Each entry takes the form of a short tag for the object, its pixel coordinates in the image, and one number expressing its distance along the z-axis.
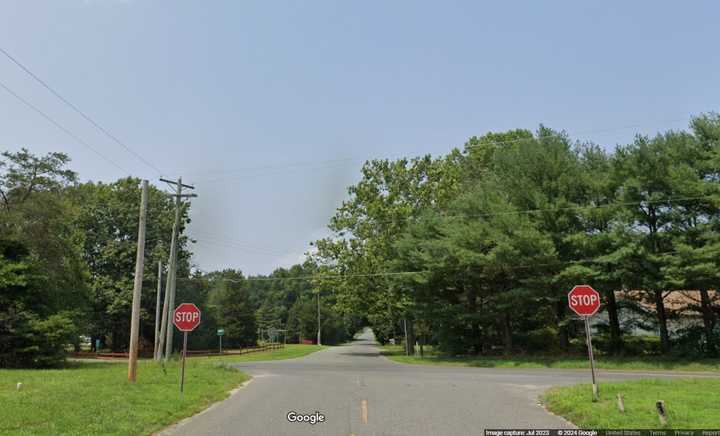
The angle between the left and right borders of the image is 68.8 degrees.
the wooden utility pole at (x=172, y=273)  28.44
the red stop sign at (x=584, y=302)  13.38
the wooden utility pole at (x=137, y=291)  17.47
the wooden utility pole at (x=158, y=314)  32.50
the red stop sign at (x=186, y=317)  16.05
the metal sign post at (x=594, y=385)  12.46
